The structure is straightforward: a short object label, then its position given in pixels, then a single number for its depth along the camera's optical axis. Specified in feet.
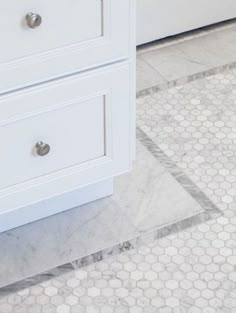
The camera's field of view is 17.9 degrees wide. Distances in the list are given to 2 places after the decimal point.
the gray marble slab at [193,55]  5.99
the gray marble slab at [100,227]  4.42
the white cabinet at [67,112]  3.76
